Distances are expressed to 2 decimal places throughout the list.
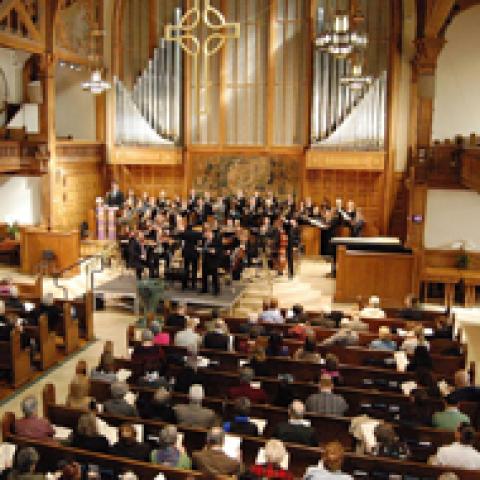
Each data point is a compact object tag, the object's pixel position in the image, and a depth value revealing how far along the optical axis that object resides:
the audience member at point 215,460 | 4.89
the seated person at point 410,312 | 10.02
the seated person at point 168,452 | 5.02
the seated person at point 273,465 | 4.76
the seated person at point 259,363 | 7.32
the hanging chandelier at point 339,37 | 9.09
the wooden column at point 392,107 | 16.59
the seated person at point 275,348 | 8.04
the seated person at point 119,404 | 6.09
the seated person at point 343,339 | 8.41
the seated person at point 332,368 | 7.16
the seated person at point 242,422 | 5.68
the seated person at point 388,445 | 5.20
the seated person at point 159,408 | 6.00
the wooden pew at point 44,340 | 9.17
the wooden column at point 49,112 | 16.19
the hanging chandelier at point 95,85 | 14.55
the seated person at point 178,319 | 9.27
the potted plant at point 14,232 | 16.48
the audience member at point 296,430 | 5.48
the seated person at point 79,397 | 6.26
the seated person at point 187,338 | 8.14
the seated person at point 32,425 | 5.60
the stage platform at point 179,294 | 12.05
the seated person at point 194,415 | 5.91
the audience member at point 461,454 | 5.11
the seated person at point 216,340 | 8.25
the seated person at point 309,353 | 7.66
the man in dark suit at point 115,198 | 17.42
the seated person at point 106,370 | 7.06
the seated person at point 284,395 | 6.45
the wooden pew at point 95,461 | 4.87
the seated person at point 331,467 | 4.62
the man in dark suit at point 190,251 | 12.46
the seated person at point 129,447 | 5.11
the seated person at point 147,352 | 7.54
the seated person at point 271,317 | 9.45
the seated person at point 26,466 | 4.64
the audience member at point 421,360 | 7.51
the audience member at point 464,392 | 6.53
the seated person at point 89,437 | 5.23
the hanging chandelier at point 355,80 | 13.34
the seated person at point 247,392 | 6.52
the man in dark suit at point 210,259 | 12.12
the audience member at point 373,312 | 10.03
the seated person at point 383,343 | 8.30
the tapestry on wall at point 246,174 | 18.09
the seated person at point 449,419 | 5.84
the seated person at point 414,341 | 8.09
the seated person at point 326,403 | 6.29
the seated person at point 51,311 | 9.95
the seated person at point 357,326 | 9.15
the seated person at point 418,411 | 6.05
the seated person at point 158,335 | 8.43
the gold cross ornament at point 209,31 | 17.73
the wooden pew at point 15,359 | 8.52
